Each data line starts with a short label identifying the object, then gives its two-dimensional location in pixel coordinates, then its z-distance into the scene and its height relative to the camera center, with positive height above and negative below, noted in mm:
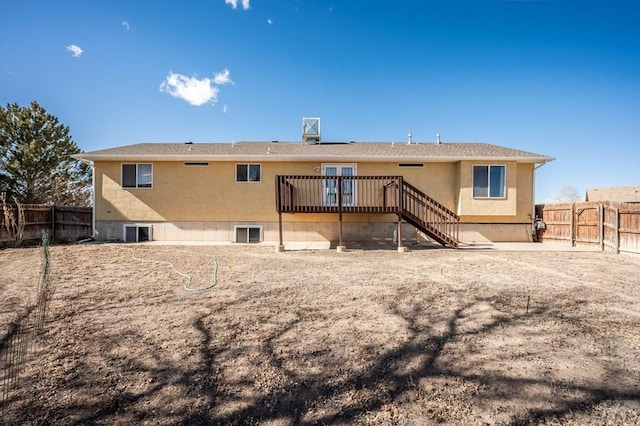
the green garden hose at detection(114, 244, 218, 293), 4875 -1344
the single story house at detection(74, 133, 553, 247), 11195 +600
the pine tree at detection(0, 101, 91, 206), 18547 +3520
